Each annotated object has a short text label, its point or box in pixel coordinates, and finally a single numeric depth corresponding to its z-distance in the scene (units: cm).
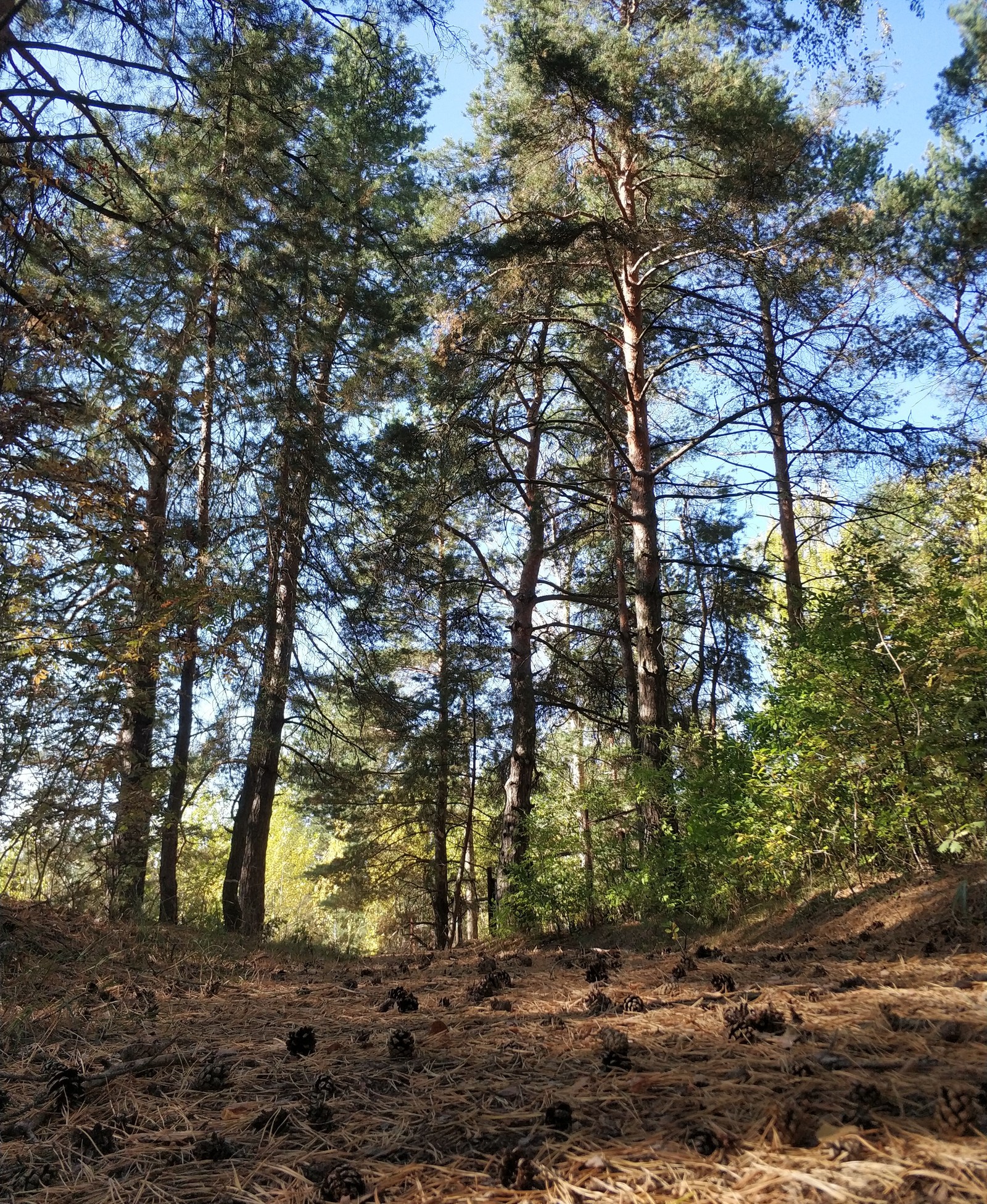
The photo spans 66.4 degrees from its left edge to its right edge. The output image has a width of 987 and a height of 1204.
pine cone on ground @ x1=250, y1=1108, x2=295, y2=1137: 205
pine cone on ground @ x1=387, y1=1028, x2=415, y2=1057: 261
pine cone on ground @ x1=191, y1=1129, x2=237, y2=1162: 191
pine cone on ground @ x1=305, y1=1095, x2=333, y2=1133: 204
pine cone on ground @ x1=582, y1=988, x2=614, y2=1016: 308
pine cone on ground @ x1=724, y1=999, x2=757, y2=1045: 235
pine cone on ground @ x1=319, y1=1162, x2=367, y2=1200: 165
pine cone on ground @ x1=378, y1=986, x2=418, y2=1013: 361
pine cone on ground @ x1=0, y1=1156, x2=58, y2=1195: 184
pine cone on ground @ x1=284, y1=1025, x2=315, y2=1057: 278
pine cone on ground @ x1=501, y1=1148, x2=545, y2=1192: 156
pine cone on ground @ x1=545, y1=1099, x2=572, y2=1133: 182
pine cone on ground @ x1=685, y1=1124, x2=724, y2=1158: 157
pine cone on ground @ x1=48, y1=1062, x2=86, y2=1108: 234
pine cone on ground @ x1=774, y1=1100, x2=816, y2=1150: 154
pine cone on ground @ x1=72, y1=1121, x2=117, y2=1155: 202
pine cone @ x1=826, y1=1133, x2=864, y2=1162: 147
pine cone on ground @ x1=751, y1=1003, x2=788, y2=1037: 238
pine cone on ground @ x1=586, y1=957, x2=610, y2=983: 392
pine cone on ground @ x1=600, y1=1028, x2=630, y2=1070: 221
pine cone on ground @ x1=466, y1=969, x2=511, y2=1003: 375
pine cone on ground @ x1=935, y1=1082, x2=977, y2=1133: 149
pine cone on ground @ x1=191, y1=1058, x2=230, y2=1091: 241
